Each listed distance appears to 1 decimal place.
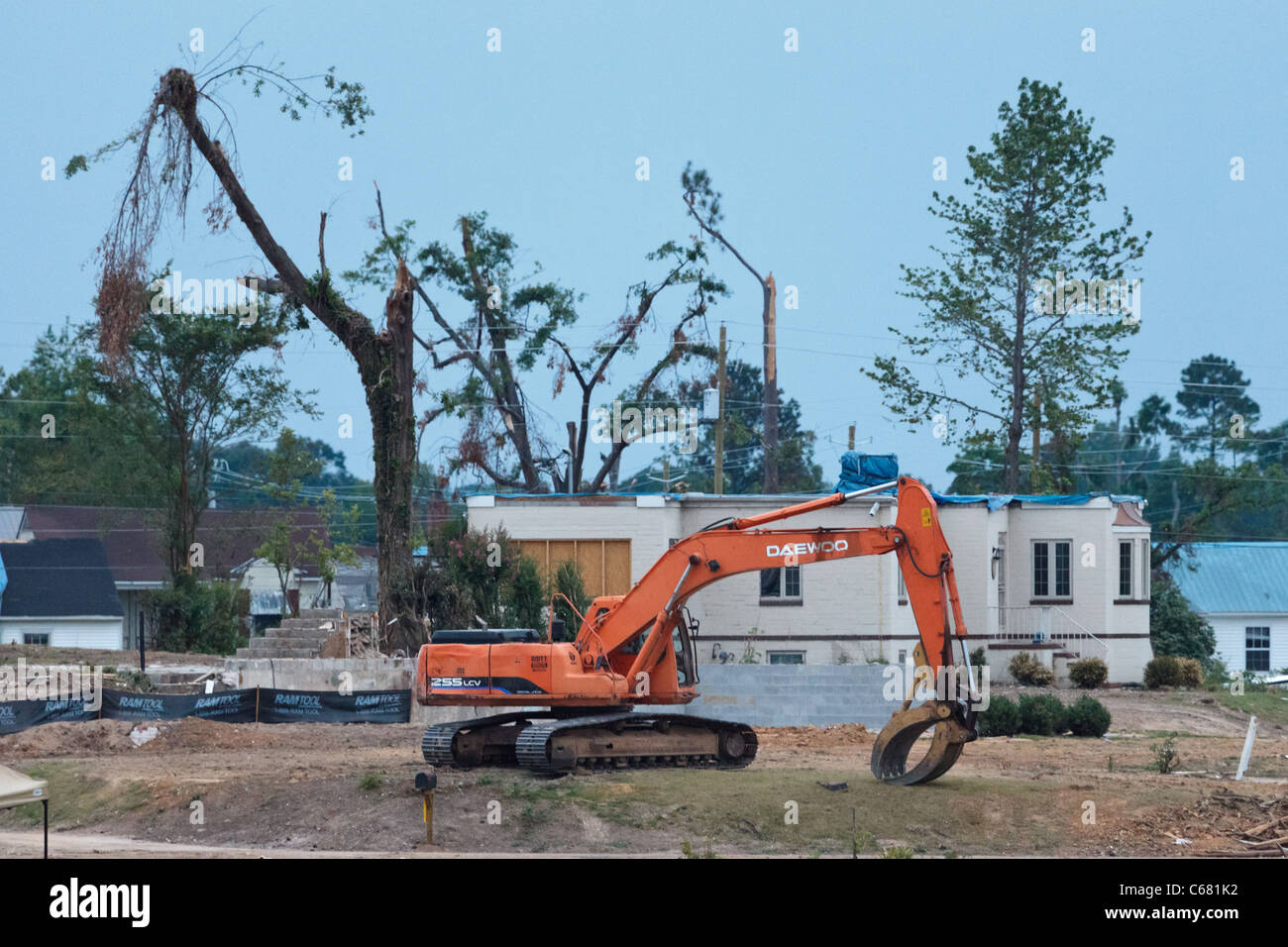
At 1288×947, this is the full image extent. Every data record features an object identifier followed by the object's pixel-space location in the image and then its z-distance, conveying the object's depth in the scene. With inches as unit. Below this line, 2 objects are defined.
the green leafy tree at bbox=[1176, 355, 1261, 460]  3887.8
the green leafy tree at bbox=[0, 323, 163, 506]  2085.4
